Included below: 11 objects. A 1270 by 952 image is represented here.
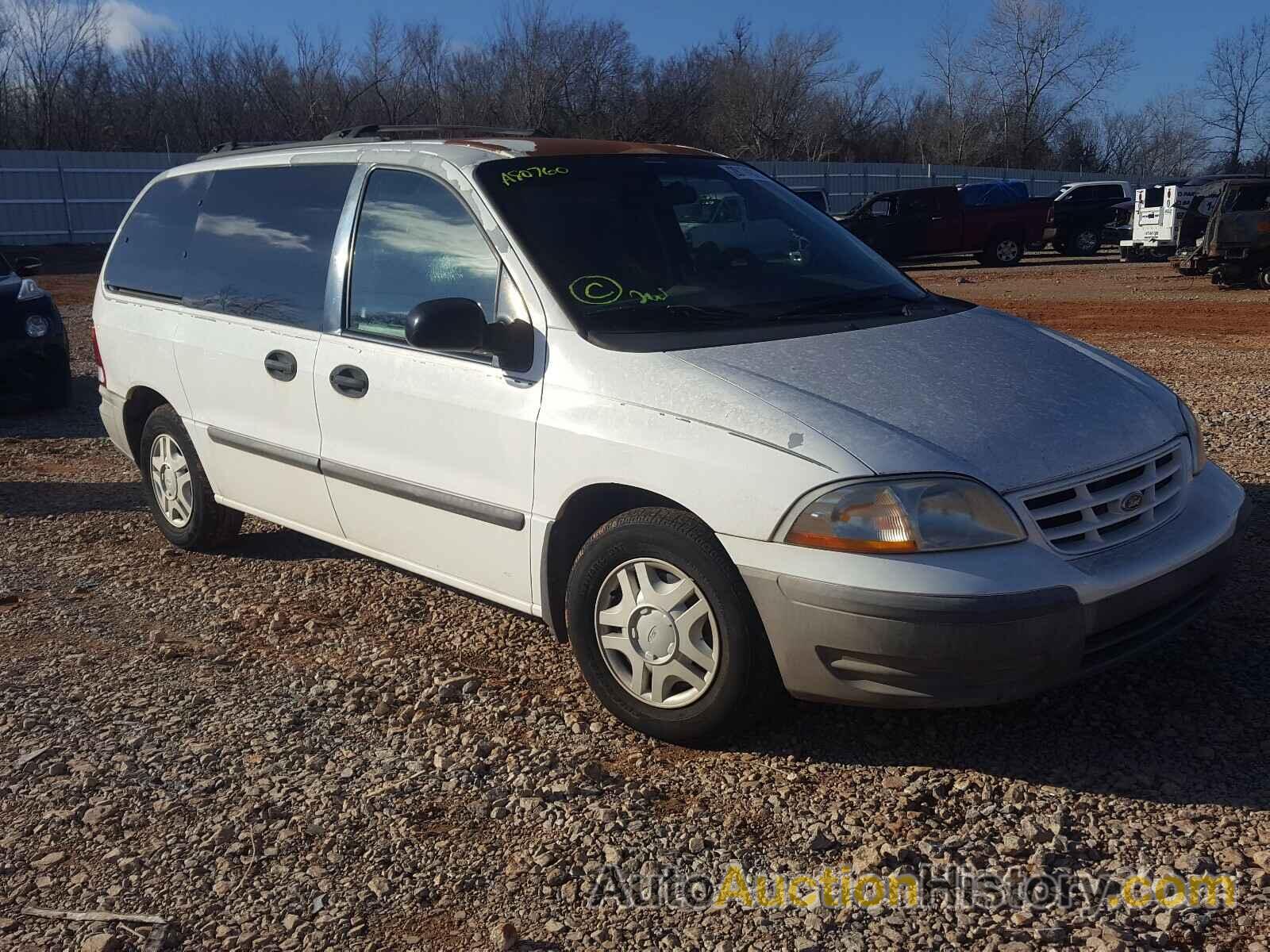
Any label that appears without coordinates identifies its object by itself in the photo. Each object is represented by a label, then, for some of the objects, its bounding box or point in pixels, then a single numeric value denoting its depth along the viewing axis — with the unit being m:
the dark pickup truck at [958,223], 25.48
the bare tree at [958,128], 66.38
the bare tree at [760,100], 56.19
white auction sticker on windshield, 4.80
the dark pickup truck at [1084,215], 27.30
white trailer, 23.81
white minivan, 3.06
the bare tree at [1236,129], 65.88
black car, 9.31
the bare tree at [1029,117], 65.88
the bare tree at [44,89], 43.78
